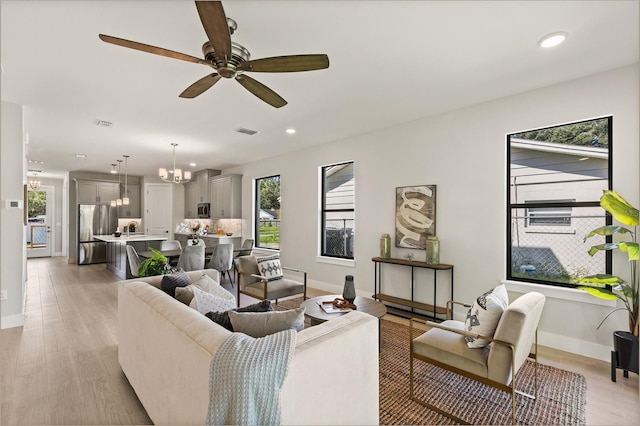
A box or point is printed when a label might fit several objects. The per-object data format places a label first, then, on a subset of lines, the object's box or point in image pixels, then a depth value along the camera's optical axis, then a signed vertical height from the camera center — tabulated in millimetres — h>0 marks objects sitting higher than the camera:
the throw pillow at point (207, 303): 2018 -614
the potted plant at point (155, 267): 3385 -617
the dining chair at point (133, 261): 5223 -856
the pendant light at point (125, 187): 7242 +724
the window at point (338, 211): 5480 +17
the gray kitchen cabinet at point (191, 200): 9117 +363
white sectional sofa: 1337 -771
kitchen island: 6715 -850
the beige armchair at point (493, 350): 1946 -970
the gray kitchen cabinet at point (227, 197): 7754 +383
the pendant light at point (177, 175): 5664 +691
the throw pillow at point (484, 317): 2129 -738
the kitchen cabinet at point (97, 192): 8820 +582
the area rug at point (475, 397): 2111 -1410
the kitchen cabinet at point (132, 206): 9414 +164
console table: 3966 -1190
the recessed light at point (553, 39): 2320 +1347
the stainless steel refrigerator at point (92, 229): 8539 -533
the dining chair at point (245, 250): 6768 -846
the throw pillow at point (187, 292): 2230 -604
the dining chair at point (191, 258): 5218 -810
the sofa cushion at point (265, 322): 1616 -593
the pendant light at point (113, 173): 8025 +1168
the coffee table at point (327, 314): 2803 -958
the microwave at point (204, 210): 8547 +41
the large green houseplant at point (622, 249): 2490 -341
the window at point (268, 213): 7008 -30
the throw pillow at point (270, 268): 4328 -806
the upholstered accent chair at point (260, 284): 4066 -996
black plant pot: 2525 -1177
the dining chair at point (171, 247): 5910 -691
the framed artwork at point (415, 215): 4195 -40
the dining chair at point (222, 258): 5773 -881
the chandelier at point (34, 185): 9172 +777
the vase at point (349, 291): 3174 -822
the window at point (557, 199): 3096 +145
